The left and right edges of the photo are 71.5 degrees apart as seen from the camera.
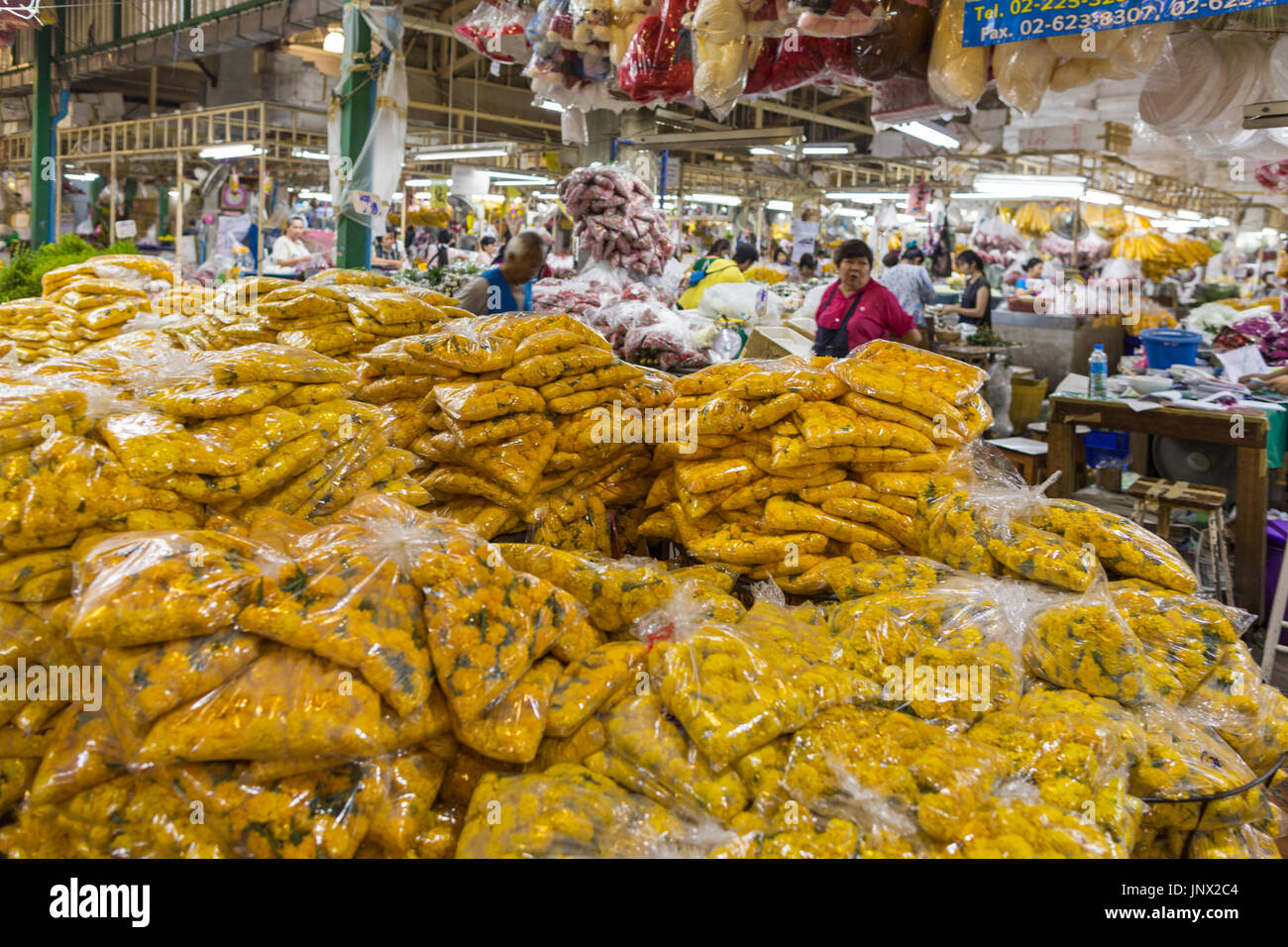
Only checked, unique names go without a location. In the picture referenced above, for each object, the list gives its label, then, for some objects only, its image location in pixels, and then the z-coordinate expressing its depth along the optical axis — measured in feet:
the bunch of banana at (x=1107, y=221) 42.80
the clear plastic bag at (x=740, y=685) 4.51
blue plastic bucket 21.90
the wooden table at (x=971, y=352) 26.50
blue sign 8.95
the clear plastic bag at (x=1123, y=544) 6.14
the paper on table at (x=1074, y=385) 18.86
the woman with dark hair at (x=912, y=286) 29.81
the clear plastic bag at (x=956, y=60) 10.20
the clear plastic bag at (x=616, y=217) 19.69
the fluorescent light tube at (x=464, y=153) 31.04
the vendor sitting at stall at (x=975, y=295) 31.12
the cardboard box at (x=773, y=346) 17.88
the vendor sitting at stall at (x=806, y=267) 44.29
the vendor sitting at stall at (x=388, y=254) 40.83
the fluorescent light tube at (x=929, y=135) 23.40
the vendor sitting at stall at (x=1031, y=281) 38.91
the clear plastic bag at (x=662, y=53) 11.27
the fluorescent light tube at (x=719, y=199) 53.67
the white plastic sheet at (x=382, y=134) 17.63
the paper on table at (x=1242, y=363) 20.33
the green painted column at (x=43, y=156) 36.42
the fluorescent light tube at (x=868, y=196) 46.19
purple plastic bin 16.19
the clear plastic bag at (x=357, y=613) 4.30
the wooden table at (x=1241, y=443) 16.01
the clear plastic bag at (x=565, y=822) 4.03
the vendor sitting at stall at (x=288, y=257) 34.31
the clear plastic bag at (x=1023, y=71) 9.94
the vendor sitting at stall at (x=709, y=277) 27.32
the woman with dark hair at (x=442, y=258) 41.70
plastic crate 21.75
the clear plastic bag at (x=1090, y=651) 5.29
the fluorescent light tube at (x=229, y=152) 28.89
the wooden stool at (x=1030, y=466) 20.72
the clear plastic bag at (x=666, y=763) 4.39
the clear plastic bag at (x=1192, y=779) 4.79
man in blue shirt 15.92
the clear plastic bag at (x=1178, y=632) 5.53
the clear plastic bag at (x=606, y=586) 5.67
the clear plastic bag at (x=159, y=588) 4.05
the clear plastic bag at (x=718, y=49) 10.35
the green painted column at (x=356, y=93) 17.98
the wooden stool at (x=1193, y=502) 15.48
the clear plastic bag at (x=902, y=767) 4.29
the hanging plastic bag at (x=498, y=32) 14.06
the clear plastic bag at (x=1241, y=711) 5.42
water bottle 18.22
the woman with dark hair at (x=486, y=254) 42.17
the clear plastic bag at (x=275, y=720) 4.02
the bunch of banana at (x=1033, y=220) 46.60
